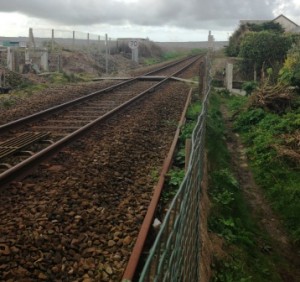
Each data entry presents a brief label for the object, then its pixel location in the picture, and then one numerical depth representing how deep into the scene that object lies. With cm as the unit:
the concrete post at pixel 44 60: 2693
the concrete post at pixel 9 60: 2275
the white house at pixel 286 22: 5428
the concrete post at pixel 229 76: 2064
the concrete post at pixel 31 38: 2864
